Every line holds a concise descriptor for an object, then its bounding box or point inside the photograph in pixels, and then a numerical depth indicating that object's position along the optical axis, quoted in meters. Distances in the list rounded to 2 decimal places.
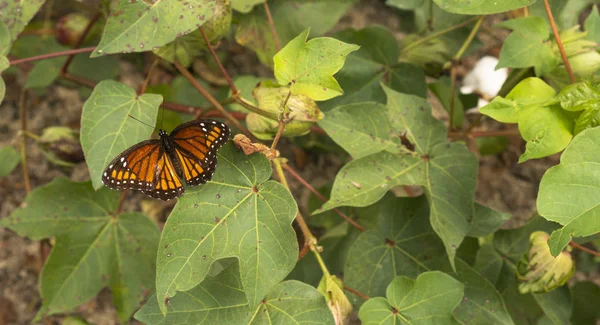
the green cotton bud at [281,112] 0.99
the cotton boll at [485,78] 1.18
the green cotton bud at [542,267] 1.00
